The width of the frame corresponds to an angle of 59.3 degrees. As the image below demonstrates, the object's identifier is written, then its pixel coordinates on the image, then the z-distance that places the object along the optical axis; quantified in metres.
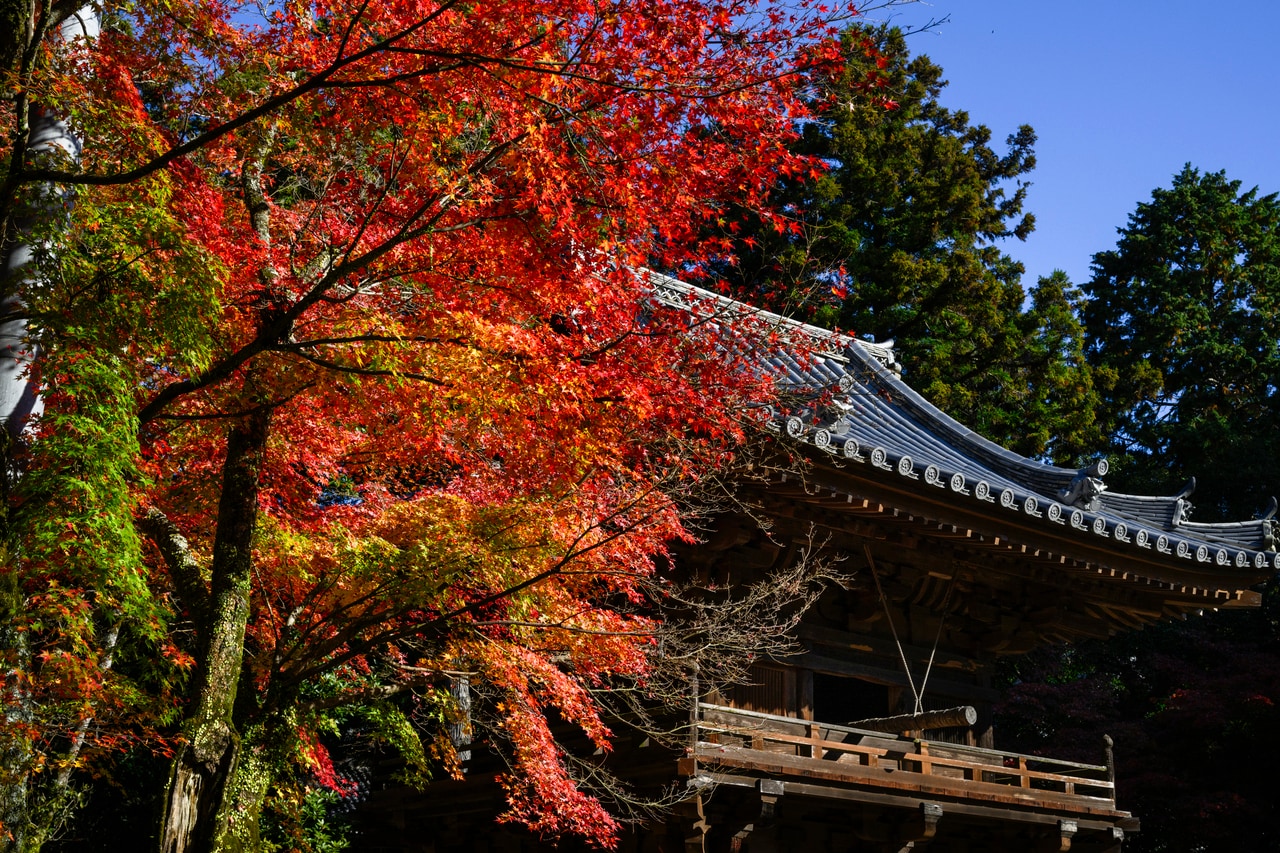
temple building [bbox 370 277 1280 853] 9.66
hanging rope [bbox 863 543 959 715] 11.24
